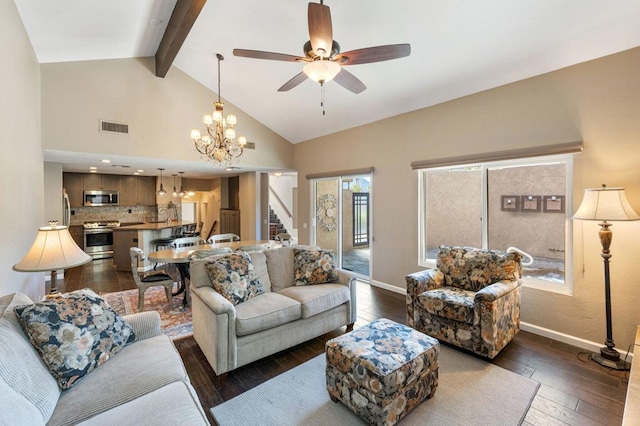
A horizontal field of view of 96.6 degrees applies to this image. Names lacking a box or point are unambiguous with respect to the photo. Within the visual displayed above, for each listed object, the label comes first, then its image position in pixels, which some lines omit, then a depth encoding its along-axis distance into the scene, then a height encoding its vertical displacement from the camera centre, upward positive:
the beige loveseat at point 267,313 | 2.41 -0.97
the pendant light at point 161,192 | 8.17 +0.56
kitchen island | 6.27 -0.67
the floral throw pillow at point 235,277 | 2.76 -0.67
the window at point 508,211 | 3.29 -0.03
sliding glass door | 5.65 -0.17
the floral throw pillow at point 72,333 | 1.55 -0.72
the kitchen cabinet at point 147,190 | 8.54 +0.65
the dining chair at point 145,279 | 3.63 -0.90
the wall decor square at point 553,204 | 3.28 +0.06
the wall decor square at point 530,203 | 3.48 +0.07
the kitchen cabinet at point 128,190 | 8.24 +0.63
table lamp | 2.10 -0.32
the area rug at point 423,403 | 2.00 -1.46
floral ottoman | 1.81 -1.08
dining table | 3.71 -0.60
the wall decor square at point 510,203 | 3.66 +0.08
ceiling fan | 1.94 +1.24
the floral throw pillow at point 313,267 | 3.39 -0.69
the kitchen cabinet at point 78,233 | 7.50 -0.57
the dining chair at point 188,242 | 4.82 -0.54
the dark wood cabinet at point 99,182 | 7.73 +0.83
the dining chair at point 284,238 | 5.94 -0.61
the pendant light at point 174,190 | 8.52 +0.64
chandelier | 3.96 +1.10
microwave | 7.69 +0.38
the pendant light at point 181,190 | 8.62 +0.68
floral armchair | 2.65 -0.92
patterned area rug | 3.42 -1.38
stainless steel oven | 7.33 -0.74
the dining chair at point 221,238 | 5.52 -0.54
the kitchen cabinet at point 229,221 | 8.02 -0.30
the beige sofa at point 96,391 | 1.24 -0.92
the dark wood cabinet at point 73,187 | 7.50 +0.67
